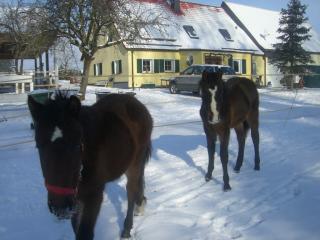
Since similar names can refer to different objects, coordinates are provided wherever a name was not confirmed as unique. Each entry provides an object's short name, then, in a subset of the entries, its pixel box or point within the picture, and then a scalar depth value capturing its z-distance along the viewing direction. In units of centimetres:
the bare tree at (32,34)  1867
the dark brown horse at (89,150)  293
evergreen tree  3647
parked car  2434
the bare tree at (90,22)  1830
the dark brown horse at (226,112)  630
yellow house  3409
